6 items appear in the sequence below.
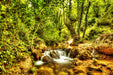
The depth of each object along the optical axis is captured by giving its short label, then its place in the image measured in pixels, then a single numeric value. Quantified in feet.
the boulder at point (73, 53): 26.15
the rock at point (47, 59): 23.41
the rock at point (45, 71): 16.97
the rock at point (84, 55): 21.79
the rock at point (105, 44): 18.74
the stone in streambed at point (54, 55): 27.17
